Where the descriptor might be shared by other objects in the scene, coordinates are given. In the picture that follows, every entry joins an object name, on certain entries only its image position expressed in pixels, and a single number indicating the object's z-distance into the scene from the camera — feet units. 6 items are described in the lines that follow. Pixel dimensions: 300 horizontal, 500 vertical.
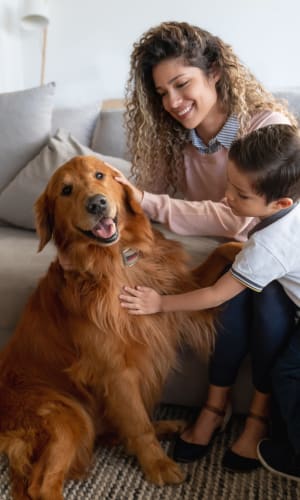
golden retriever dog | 4.73
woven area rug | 4.86
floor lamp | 10.37
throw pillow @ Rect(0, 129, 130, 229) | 7.71
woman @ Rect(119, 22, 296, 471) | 5.10
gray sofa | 5.80
